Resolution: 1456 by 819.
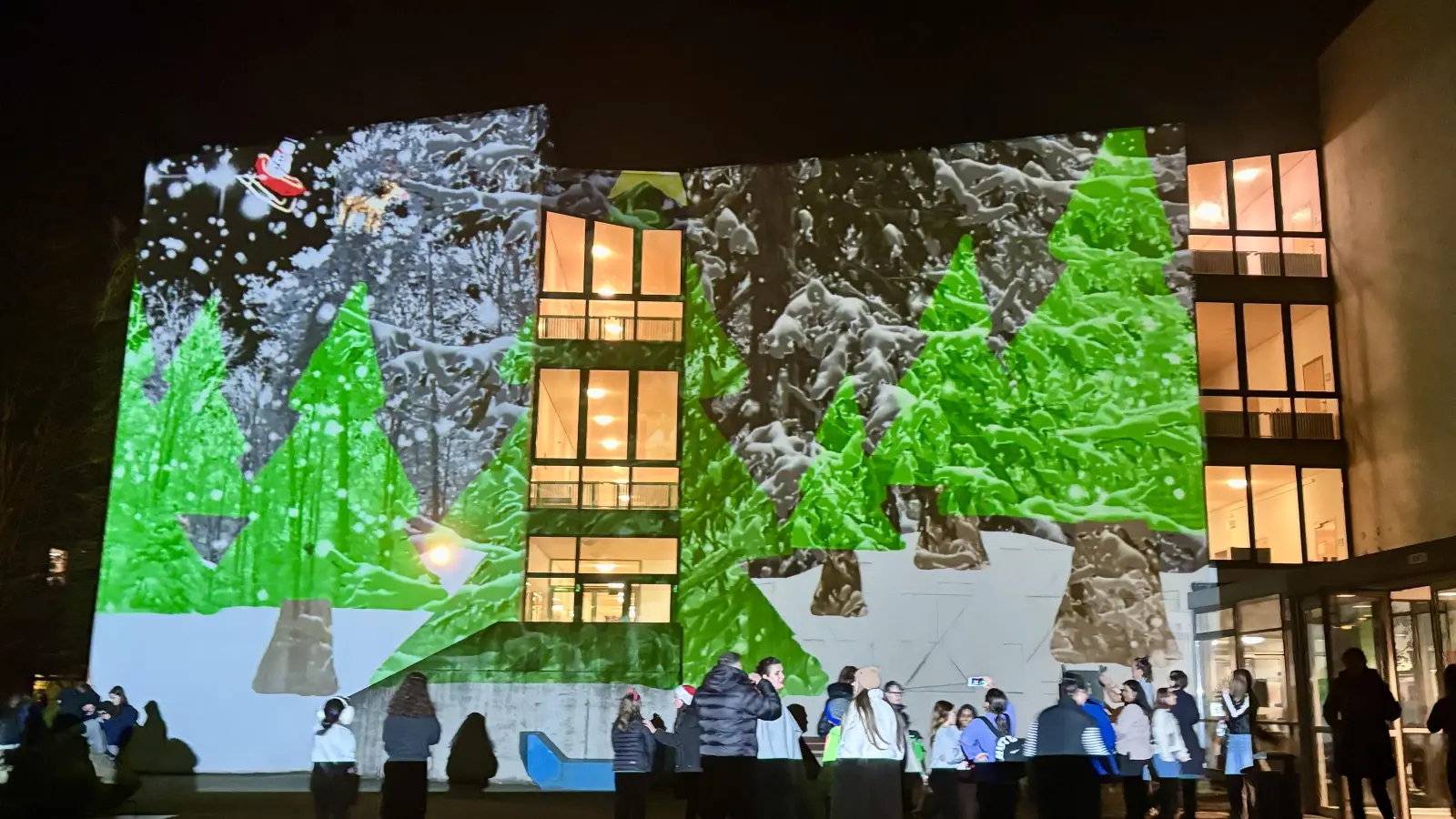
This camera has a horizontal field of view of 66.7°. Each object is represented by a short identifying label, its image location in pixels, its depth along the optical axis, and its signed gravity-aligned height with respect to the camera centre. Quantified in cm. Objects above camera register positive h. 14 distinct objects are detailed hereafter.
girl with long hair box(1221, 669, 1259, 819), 1077 -101
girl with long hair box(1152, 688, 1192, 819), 1020 -109
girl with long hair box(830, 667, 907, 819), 776 -89
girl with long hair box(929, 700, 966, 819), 966 -116
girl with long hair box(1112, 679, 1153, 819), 993 -105
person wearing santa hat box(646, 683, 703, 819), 914 -101
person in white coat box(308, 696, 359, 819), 893 -117
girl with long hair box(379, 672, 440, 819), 886 -90
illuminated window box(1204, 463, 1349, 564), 1563 +164
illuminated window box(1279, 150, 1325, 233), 1638 +649
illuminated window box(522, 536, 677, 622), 1466 +48
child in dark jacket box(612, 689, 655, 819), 912 -108
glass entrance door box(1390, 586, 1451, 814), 1076 -53
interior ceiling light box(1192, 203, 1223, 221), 1678 +624
